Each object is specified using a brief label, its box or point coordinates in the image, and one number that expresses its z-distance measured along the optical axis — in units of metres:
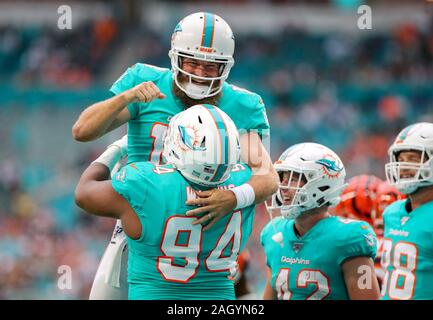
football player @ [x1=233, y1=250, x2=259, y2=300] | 10.82
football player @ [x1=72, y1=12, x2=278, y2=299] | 7.07
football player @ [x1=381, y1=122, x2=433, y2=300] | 8.77
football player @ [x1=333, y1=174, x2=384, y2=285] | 9.94
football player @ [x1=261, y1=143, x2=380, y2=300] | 7.96
